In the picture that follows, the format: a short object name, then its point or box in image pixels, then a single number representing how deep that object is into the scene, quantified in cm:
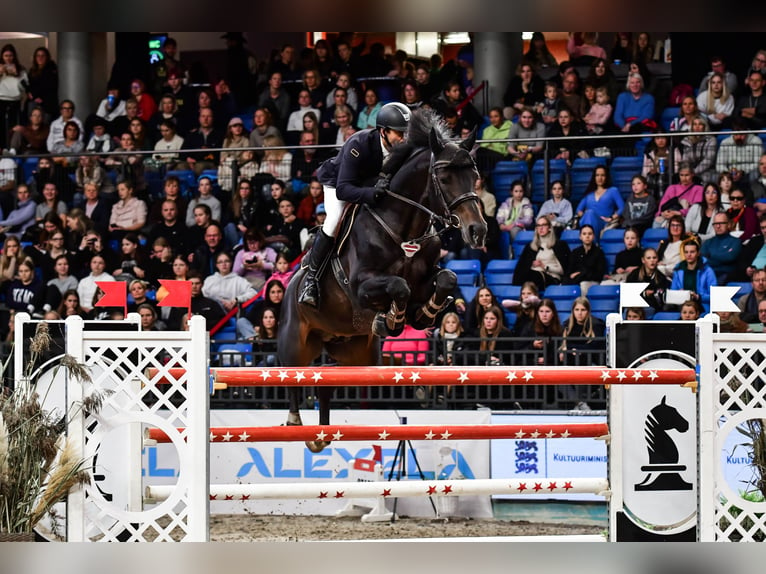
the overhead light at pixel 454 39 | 2707
